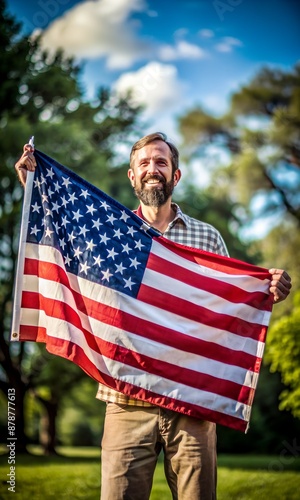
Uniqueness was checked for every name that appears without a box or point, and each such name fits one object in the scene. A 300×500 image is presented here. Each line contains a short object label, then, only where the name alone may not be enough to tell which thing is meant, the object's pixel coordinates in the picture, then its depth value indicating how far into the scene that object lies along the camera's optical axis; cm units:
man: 311
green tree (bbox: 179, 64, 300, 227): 2378
